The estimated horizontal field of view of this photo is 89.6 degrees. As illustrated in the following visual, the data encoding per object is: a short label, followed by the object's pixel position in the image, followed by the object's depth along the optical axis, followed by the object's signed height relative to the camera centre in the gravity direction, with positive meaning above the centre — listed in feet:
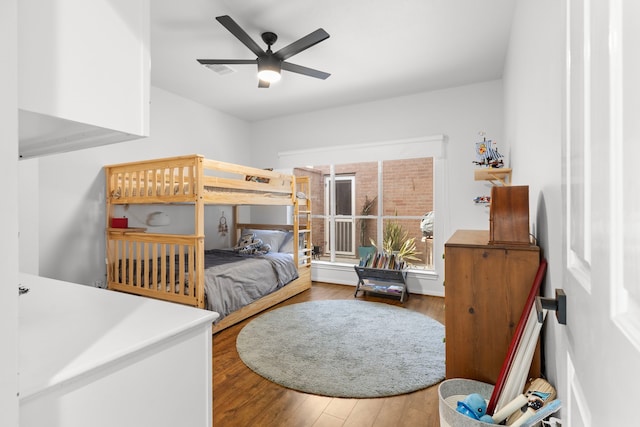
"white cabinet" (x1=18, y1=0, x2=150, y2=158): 1.87 +0.94
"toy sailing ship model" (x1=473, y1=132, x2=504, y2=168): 8.43 +1.55
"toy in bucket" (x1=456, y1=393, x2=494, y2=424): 4.14 -2.54
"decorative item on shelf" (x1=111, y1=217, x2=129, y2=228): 10.98 -0.26
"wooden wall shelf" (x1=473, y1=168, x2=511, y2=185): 8.21 +1.10
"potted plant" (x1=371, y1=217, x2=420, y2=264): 14.25 -1.25
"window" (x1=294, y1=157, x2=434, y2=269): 14.96 +0.46
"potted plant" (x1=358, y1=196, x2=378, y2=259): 15.57 -0.41
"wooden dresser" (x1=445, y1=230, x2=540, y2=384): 4.77 -1.35
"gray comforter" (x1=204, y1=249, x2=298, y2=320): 9.62 -2.13
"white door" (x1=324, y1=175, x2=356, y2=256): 16.53 +0.10
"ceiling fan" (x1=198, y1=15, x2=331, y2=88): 7.21 +4.00
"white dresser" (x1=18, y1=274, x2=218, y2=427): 2.23 -1.15
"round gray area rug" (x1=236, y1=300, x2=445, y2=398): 6.66 -3.43
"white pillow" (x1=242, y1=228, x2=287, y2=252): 14.98 -1.08
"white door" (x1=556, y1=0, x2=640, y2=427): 1.16 +0.02
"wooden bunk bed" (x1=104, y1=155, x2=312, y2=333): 9.15 -0.02
